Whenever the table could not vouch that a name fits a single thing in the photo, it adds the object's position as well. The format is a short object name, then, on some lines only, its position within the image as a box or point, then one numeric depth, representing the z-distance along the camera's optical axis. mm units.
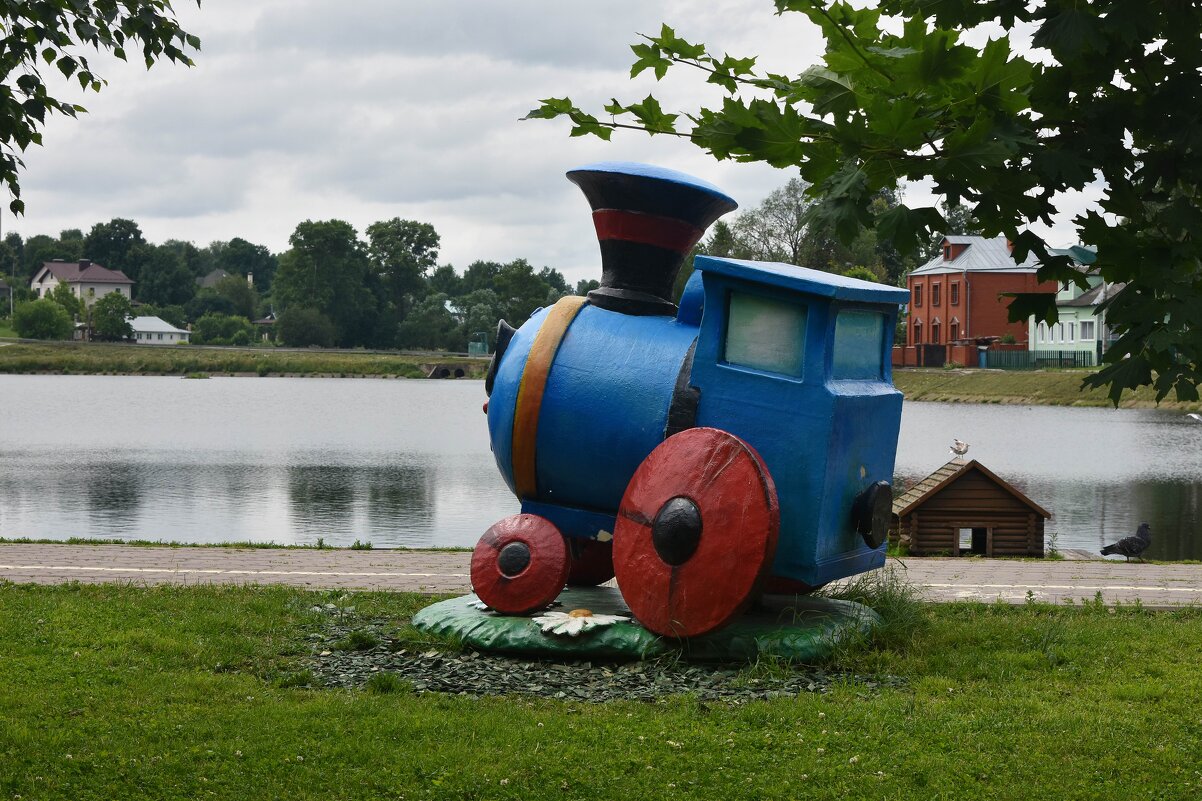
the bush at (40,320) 93750
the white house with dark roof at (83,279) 121562
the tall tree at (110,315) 98812
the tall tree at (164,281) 127375
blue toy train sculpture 7707
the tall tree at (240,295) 126938
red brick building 70375
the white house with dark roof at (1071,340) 65625
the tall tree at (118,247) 128375
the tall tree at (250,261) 147625
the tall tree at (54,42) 6426
